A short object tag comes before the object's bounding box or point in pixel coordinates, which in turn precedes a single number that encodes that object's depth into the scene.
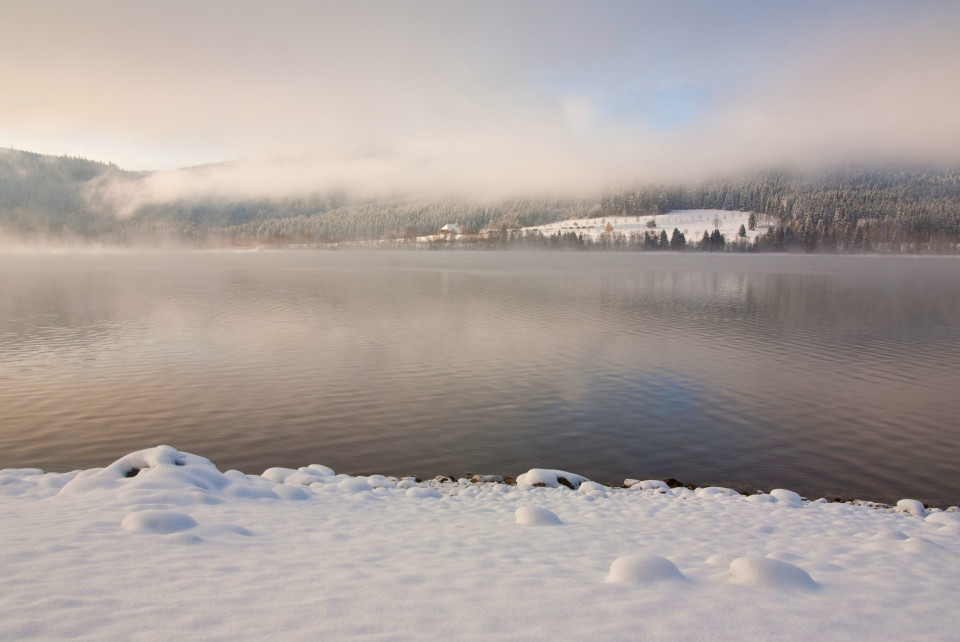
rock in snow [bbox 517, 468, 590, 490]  13.64
